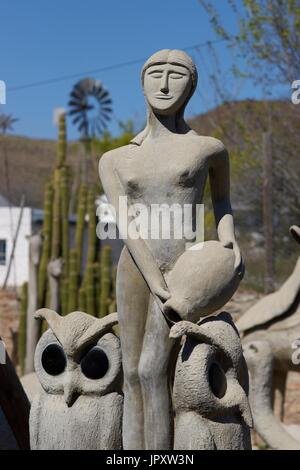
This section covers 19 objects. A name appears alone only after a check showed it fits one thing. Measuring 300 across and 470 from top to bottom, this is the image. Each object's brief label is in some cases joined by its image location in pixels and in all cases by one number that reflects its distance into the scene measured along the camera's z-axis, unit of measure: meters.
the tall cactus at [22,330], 11.69
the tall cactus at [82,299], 10.83
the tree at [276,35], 11.78
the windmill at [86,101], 34.50
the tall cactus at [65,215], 11.41
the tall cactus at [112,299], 10.35
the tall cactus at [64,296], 11.16
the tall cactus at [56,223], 11.41
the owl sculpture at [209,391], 3.55
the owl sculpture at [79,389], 3.89
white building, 18.97
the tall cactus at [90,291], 10.66
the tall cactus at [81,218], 11.32
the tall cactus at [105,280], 10.43
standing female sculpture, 3.72
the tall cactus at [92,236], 10.77
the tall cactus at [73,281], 10.92
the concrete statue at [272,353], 6.18
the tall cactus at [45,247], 11.45
